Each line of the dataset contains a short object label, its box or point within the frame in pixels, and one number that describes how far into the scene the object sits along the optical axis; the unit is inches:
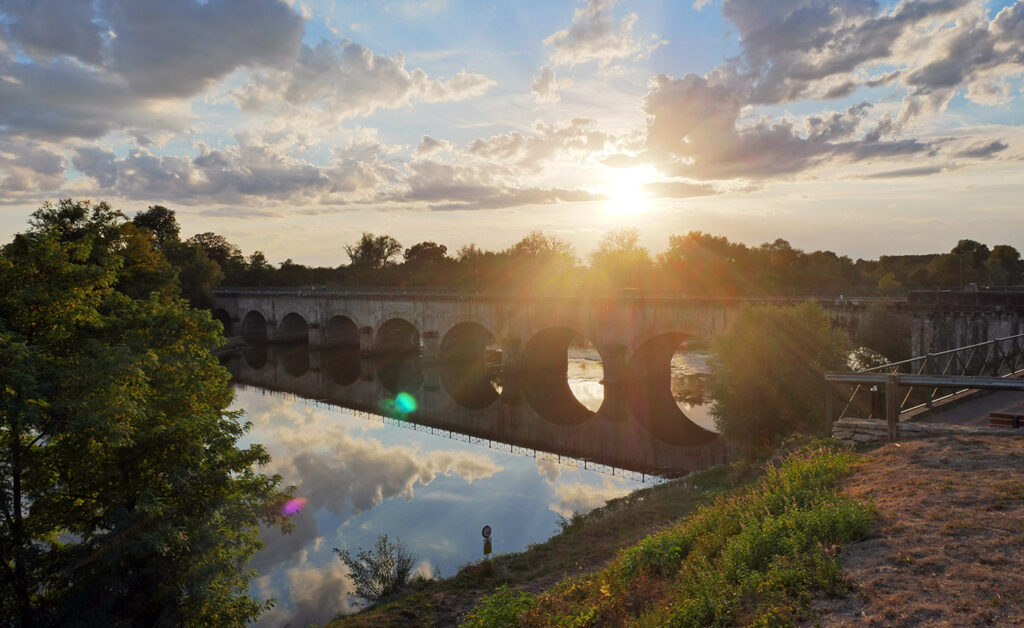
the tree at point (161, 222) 3932.3
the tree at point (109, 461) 436.1
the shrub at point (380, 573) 666.8
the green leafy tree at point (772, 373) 1007.6
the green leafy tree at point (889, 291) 1647.0
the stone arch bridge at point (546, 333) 1620.3
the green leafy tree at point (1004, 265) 3474.4
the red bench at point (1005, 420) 577.8
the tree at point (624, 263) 3425.2
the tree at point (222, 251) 4995.1
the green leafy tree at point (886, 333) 1333.7
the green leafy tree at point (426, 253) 5078.7
